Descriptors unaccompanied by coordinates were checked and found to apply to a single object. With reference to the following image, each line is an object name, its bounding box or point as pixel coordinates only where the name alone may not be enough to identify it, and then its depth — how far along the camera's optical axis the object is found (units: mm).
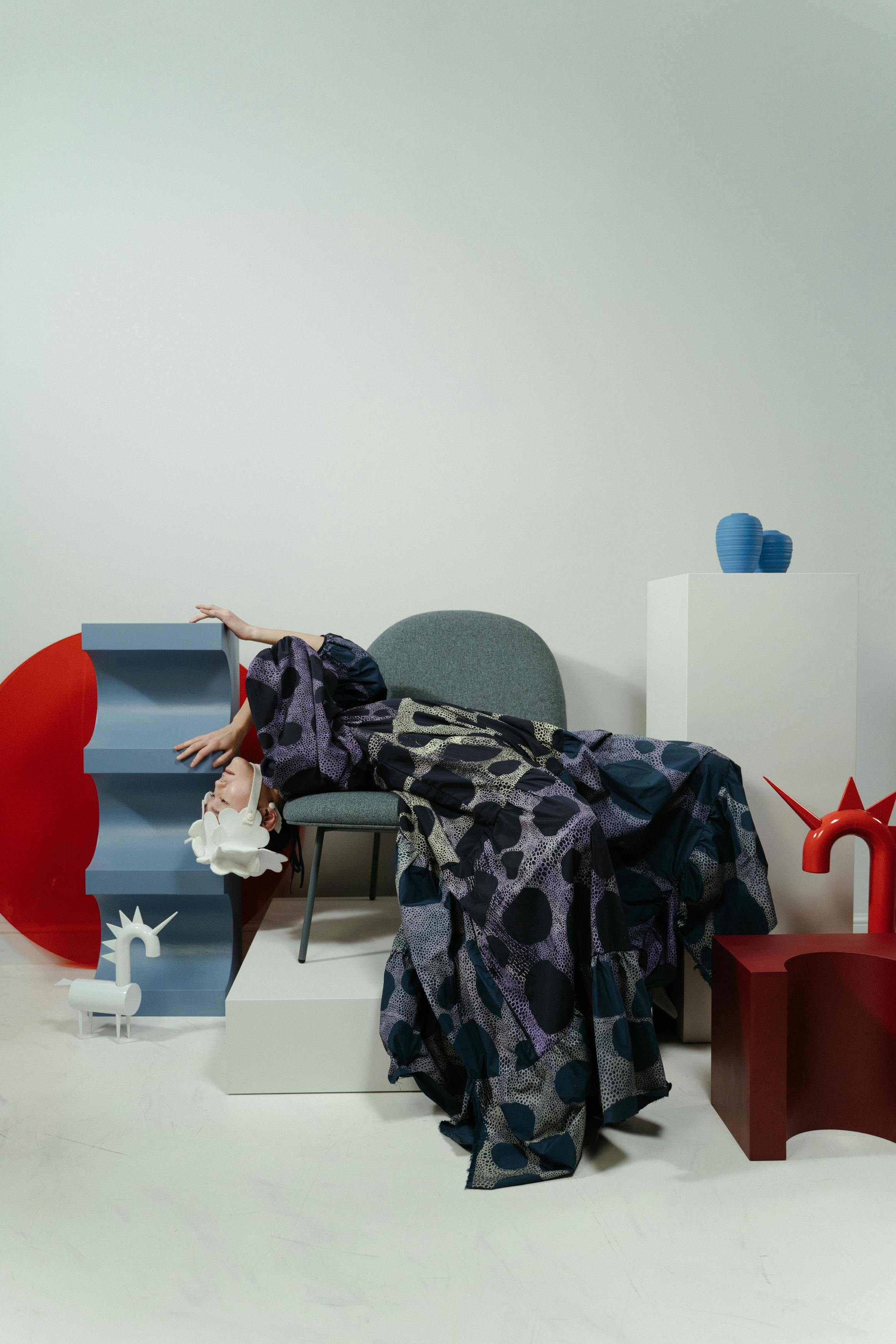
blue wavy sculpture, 2109
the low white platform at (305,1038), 1764
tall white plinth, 2014
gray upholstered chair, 2357
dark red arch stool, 1597
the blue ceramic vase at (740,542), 2061
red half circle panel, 2424
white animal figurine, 1982
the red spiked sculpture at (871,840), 1733
